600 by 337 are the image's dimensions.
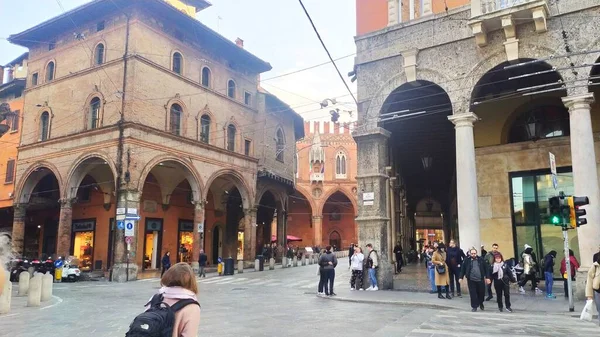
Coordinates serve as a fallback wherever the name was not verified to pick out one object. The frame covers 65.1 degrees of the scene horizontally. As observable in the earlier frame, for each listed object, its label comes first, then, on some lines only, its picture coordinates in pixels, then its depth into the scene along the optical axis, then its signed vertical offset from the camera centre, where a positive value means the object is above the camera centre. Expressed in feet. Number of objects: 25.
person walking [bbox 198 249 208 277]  80.02 -4.63
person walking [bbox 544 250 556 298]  42.04 -3.38
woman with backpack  9.27 -1.59
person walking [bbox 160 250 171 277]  72.64 -4.21
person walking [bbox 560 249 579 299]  41.29 -2.71
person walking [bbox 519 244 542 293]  44.16 -3.17
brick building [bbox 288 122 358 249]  184.24 +17.36
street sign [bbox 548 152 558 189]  37.06 +5.21
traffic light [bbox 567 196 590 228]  34.88 +1.85
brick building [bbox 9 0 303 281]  80.18 +18.60
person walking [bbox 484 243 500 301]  40.09 -2.26
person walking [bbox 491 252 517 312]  36.19 -3.32
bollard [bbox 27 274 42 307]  41.70 -5.21
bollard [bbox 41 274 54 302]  45.60 -5.16
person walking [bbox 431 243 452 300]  42.65 -3.54
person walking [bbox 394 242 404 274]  73.20 -3.14
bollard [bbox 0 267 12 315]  37.19 -5.37
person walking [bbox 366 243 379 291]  48.91 -3.12
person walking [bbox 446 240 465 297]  43.91 -2.42
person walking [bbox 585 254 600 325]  27.99 -2.88
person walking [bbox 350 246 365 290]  49.80 -3.62
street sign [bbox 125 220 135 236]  70.59 +0.99
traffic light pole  33.91 -2.52
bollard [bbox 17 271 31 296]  51.52 -5.19
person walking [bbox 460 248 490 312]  36.35 -3.31
